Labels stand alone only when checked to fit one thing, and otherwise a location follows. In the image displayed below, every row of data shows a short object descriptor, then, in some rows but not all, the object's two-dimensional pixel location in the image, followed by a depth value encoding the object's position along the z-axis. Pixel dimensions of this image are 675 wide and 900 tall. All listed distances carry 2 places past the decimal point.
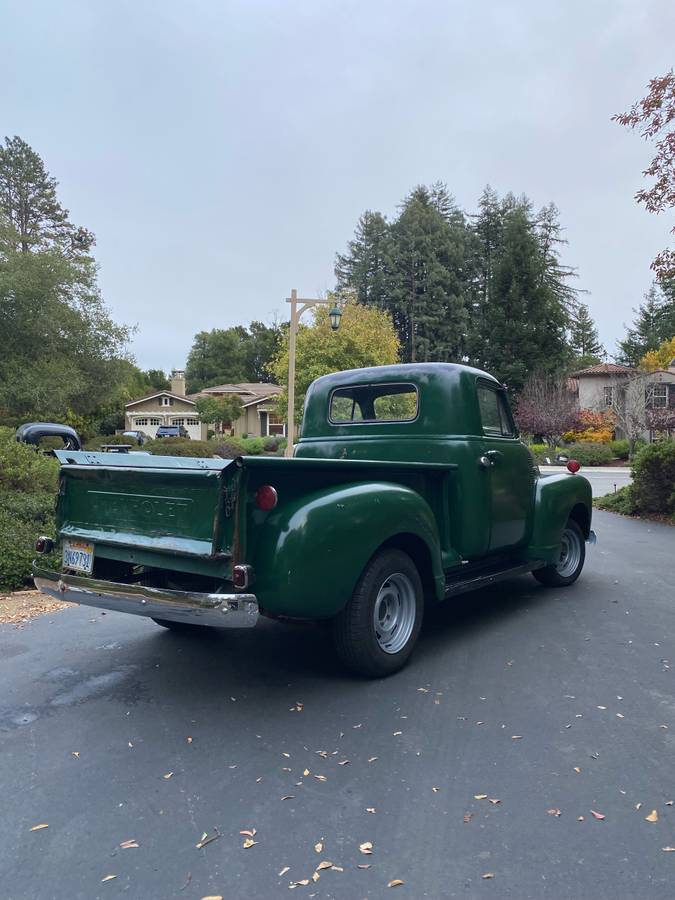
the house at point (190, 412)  56.31
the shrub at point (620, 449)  37.03
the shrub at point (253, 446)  37.47
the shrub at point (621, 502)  13.61
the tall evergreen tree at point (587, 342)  68.93
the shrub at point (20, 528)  6.45
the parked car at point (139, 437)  37.44
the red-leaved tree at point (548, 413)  38.59
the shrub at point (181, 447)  24.66
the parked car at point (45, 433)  14.34
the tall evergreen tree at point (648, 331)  61.06
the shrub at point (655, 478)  12.34
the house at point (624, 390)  33.55
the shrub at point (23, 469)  8.10
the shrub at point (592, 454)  35.25
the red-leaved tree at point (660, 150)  9.14
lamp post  17.30
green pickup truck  3.40
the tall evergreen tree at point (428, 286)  52.62
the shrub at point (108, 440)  30.10
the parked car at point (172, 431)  52.03
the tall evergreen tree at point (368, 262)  55.91
